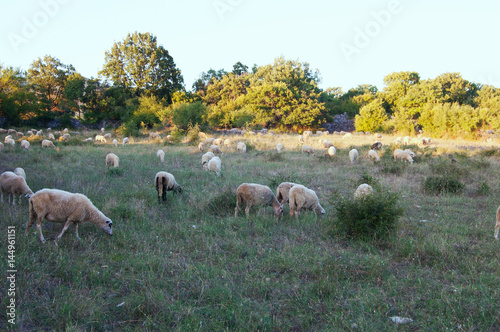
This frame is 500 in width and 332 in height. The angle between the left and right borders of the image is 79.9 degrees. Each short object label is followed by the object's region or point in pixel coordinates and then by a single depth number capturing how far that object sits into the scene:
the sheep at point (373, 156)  15.61
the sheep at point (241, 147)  19.55
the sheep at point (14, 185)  7.44
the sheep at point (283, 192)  7.87
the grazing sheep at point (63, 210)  5.17
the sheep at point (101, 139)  24.71
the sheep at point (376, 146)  19.64
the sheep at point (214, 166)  12.31
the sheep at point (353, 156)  15.40
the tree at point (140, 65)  37.75
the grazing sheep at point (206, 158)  14.09
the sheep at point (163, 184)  8.24
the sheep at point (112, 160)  12.91
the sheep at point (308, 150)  18.72
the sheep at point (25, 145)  17.62
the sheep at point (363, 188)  7.92
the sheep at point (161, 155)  15.04
